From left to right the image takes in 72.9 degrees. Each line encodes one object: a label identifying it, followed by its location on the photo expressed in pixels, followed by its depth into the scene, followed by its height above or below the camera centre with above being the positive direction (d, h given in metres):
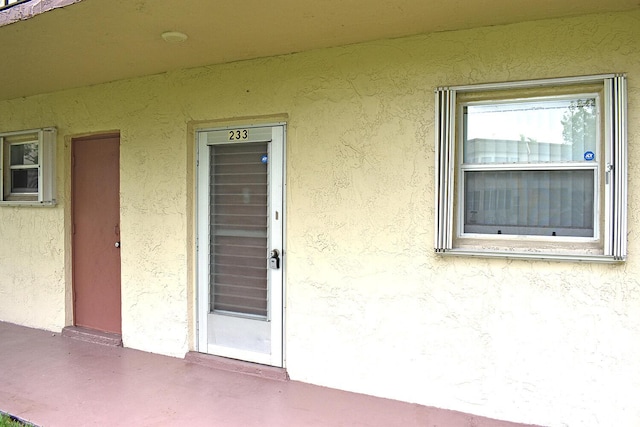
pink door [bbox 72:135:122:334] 5.07 -0.28
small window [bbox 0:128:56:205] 5.27 +0.53
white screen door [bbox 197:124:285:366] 4.07 -0.33
